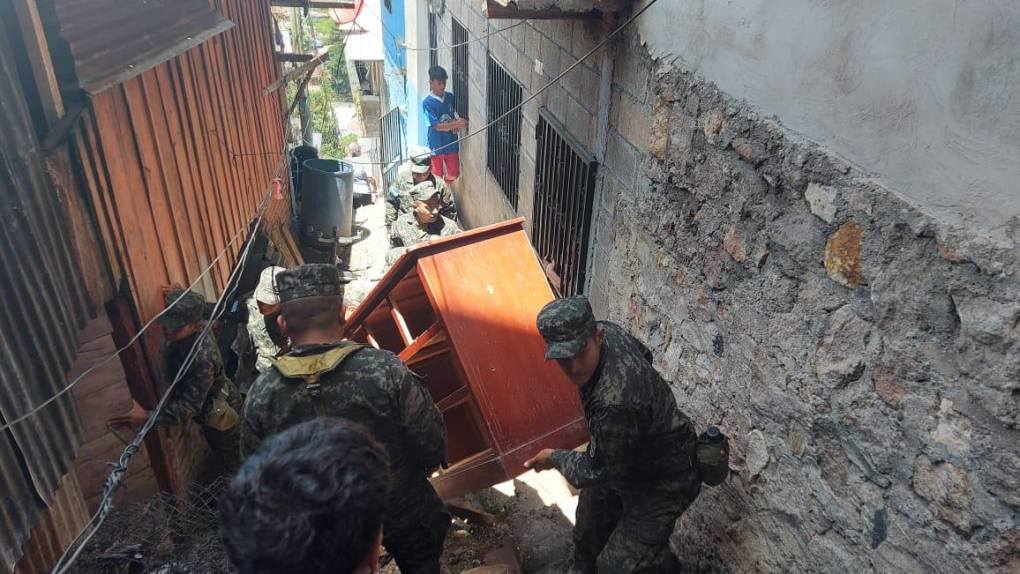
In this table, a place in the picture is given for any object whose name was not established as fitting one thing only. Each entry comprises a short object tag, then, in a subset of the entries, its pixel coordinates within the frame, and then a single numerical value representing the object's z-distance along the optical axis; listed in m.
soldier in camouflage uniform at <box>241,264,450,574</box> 2.57
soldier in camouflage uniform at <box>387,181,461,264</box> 8.65
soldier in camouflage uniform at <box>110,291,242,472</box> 3.73
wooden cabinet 3.28
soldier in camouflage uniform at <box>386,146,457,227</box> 9.18
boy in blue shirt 9.20
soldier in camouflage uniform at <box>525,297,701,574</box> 2.52
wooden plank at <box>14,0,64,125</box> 2.58
